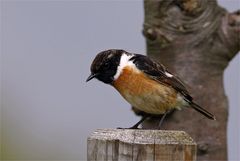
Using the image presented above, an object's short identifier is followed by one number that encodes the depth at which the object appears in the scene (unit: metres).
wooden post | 5.89
